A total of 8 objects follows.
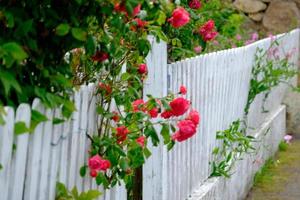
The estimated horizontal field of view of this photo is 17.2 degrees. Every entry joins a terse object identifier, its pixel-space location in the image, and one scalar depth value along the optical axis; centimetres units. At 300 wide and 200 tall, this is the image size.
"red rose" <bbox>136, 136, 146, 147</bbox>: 434
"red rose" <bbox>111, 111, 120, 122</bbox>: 432
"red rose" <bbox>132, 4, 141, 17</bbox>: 362
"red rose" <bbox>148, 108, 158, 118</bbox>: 452
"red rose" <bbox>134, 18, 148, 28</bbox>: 426
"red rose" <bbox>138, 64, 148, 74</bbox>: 491
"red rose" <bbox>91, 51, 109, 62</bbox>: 396
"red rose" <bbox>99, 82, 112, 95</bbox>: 430
